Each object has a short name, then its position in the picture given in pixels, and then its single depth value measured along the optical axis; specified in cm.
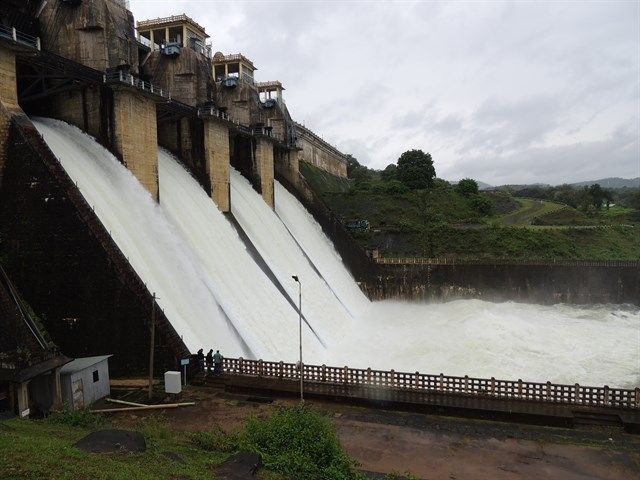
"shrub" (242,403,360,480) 928
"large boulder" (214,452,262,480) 877
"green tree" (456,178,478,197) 5786
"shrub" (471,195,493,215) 5550
